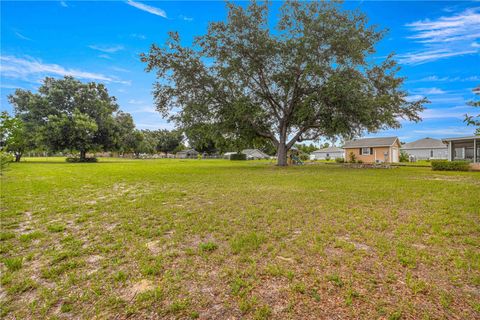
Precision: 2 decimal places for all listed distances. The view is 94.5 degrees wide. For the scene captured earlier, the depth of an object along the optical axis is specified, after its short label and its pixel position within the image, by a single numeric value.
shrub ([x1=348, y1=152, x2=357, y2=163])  30.60
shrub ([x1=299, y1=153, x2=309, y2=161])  40.79
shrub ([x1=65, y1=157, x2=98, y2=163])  34.00
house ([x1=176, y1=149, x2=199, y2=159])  73.52
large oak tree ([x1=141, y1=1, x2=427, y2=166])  16.92
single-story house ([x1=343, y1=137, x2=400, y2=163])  28.91
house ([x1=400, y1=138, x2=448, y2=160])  37.75
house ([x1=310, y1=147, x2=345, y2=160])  55.82
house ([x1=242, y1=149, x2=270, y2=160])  61.75
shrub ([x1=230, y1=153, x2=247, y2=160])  52.62
